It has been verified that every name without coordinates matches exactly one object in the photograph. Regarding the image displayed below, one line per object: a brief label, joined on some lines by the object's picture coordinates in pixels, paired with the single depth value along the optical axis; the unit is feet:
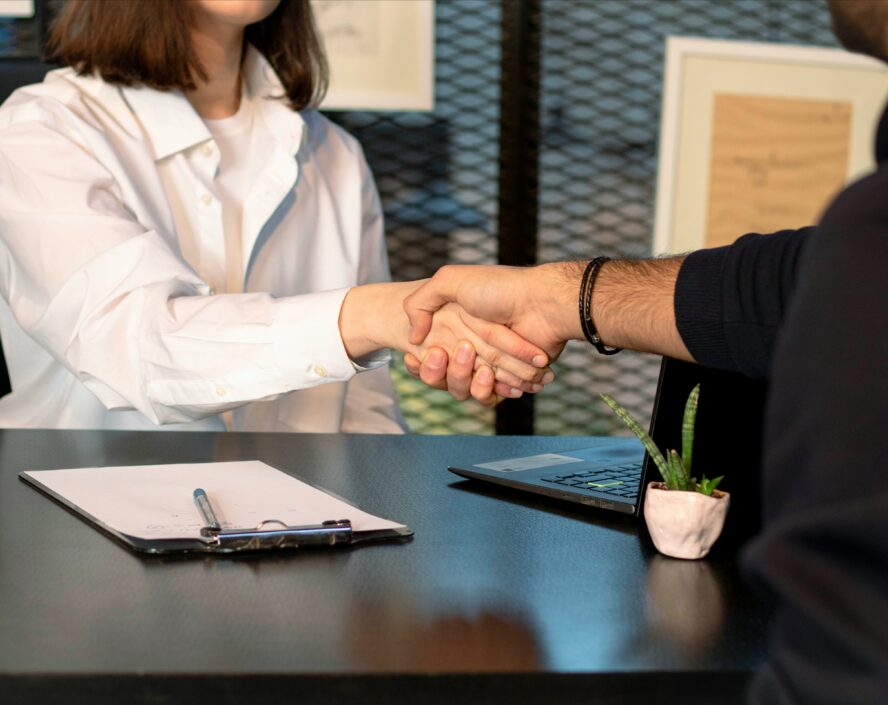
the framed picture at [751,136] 13.89
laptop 6.86
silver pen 6.49
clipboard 6.40
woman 8.20
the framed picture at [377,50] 13.18
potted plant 6.47
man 4.74
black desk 5.64
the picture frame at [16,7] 12.35
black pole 13.42
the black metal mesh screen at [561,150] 13.56
